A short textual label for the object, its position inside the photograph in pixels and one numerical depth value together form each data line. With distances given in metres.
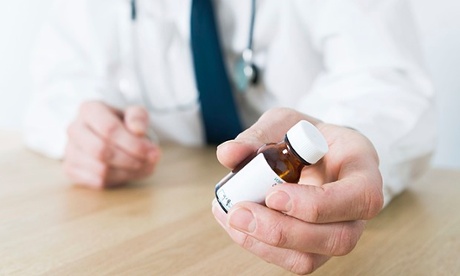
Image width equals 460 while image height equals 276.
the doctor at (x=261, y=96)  0.47
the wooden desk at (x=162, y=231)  0.57
